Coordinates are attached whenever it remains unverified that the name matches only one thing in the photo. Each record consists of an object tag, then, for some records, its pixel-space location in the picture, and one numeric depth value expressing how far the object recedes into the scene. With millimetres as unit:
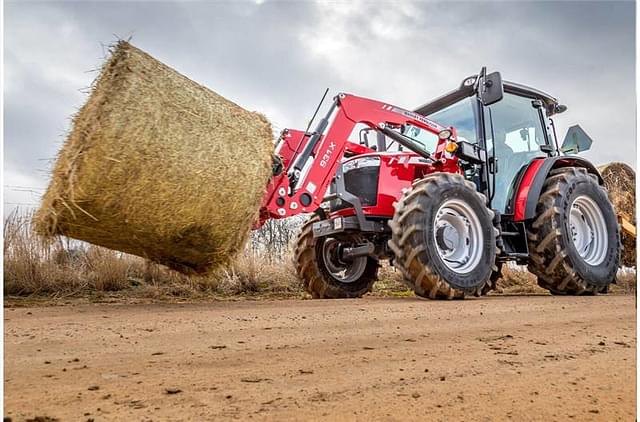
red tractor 4223
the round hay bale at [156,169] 2959
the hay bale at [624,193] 7859
